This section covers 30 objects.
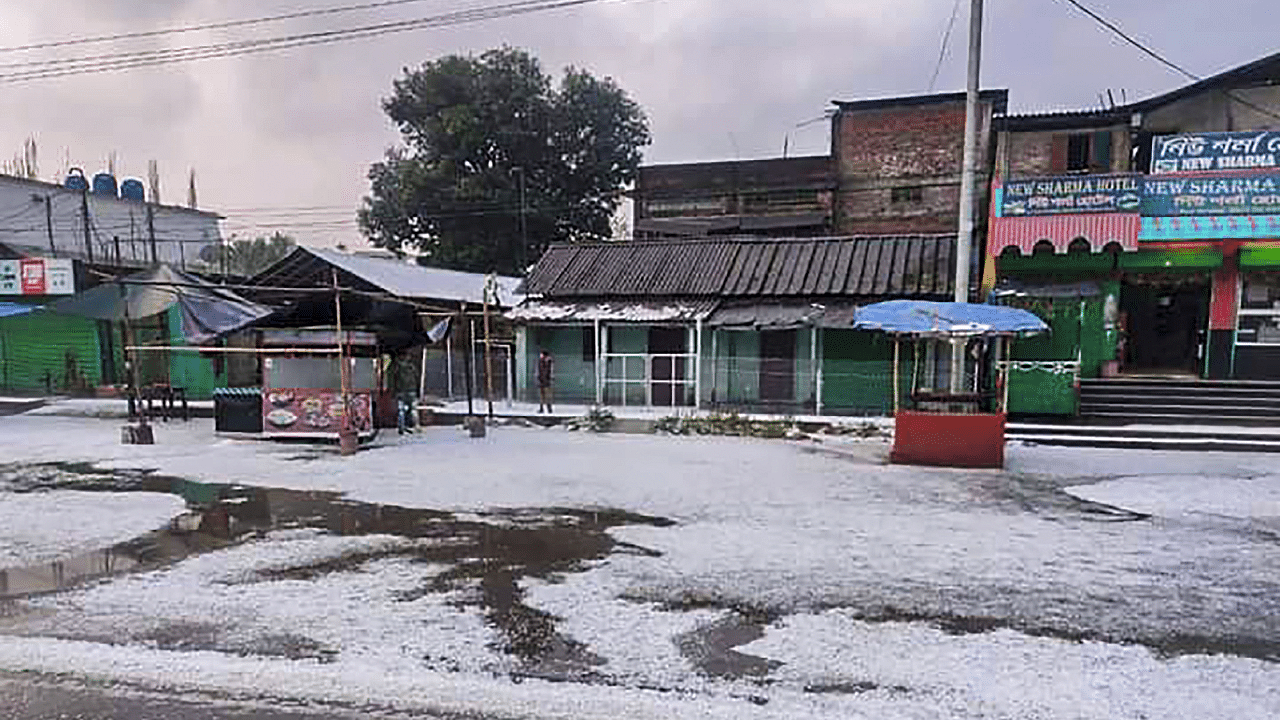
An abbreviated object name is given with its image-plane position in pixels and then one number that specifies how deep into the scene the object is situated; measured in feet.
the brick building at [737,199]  99.09
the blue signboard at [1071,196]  52.42
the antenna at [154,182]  131.03
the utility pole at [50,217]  96.02
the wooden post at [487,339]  48.34
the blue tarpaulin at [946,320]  38.78
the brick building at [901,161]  96.12
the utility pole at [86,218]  87.51
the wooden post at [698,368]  60.64
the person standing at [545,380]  59.52
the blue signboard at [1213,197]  51.26
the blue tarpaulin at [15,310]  61.00
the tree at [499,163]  115.24
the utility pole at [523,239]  115.03
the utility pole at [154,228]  97.35
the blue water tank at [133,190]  110.63
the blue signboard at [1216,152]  51.57
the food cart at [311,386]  44.57
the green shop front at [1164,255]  52.03
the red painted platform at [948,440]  37.35
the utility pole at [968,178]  44.16
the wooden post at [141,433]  44.62
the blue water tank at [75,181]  101.65
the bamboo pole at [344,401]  41.06
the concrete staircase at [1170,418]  42.73
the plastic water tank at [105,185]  107.86
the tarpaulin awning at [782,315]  57.57
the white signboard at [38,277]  69.56
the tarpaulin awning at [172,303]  48.44
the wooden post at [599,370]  63.21
